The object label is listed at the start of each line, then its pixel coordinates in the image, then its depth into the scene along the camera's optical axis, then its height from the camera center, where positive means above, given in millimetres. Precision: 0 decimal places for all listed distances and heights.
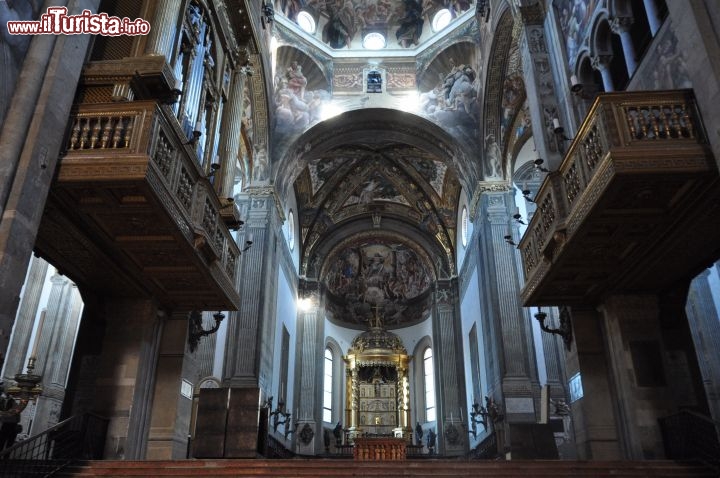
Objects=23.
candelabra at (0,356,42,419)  7152 +1004
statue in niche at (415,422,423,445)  26481 +2089
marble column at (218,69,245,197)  12242 +7064
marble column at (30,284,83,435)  16156 +3685
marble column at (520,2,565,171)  11055 +7451
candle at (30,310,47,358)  6977 +1664
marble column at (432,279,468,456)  23859 +4605
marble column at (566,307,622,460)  10211 +1510
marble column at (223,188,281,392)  16609 +5063
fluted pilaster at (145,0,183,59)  8898 +6535
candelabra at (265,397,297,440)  19078 +2108
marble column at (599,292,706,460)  9601 +1856
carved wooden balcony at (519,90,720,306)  7090 +3373
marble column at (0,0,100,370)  6469 +3661
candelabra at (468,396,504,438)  16797 +1977
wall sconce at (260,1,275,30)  17672 +13259
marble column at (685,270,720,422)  14188 +3584
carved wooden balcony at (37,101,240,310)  7430 +3458
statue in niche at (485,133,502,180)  19562 +10036
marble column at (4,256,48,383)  15625 +4321
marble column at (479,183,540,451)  16562 +4501
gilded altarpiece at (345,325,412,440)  27656 +4395
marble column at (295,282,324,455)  24172 +4383
